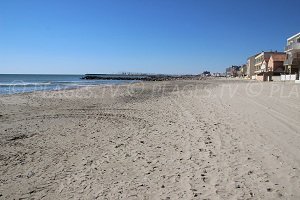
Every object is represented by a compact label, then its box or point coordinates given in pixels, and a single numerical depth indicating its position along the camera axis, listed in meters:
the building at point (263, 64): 41.34
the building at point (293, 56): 35.66
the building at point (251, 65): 77.80
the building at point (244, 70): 98.38
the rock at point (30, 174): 4.29
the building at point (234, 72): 116.80
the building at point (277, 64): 52.03
